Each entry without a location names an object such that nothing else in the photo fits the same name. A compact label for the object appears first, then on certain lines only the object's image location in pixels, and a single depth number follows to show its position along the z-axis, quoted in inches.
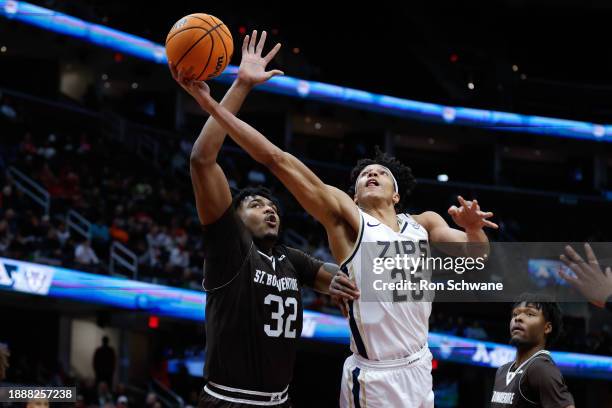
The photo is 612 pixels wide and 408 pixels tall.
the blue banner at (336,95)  829.8
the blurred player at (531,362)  221.1
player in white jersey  192.4
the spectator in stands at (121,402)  506.6
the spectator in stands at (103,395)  550.3
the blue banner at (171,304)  550.6
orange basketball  201.8
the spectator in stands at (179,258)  675.8
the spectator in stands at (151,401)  566.6
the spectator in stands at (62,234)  599.5
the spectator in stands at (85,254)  596.1
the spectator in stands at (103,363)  637.3
